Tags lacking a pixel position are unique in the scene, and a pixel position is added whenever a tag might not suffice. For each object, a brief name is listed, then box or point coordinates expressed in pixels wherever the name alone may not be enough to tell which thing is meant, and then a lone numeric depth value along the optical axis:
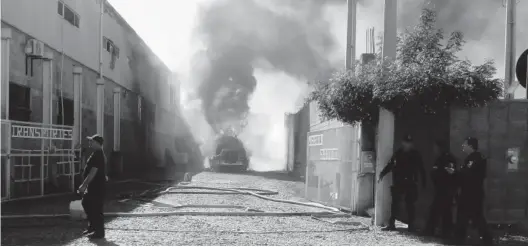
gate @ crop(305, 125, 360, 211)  12.10
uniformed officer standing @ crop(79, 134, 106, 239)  8.10
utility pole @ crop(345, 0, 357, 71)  15.82
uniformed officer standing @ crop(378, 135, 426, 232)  9.12
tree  8.92
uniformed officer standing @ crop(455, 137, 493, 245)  8.05
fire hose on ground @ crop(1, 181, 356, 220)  10.54
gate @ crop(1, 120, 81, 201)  13.68
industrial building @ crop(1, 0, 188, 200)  14.80
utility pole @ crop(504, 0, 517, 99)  15.70
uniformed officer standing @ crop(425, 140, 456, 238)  8.62
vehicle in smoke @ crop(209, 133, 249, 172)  36.47
